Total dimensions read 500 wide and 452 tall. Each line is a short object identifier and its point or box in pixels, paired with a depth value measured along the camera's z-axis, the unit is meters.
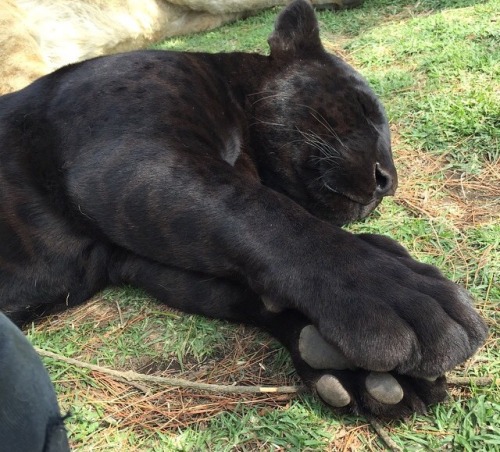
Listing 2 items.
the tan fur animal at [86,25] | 1.22
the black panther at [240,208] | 0.48
